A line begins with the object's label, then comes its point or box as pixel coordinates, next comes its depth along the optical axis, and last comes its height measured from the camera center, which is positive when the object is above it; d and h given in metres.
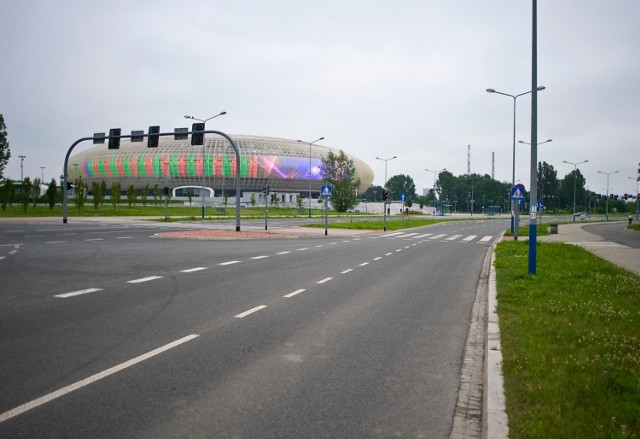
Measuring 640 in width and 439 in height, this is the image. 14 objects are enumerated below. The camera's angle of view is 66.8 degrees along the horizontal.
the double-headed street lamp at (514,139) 33.16 +4.95
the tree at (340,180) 74.12 +4.36
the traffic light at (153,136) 31.27 +4.73
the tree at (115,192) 65.06 +2.14
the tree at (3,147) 68.50 +8.58
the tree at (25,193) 50.31 +1.50
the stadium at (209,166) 116.44 +10.46
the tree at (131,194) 65.60 +1.88
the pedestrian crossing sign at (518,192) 21.57 +0.78
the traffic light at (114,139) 33.56 +4.80
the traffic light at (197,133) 28.98 +4.48
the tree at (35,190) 61.60 +2.31
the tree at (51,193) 53.78 +1.61
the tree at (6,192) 49.39 +1.57
